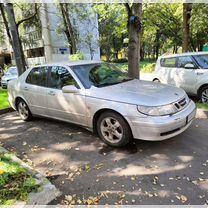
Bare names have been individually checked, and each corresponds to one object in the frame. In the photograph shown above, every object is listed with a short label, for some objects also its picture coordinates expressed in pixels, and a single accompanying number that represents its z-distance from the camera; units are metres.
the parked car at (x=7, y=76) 13.43
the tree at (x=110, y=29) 11.95
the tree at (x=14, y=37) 8.04
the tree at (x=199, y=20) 15.05
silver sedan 3.57
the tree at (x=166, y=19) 19.20
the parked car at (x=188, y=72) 6.66
